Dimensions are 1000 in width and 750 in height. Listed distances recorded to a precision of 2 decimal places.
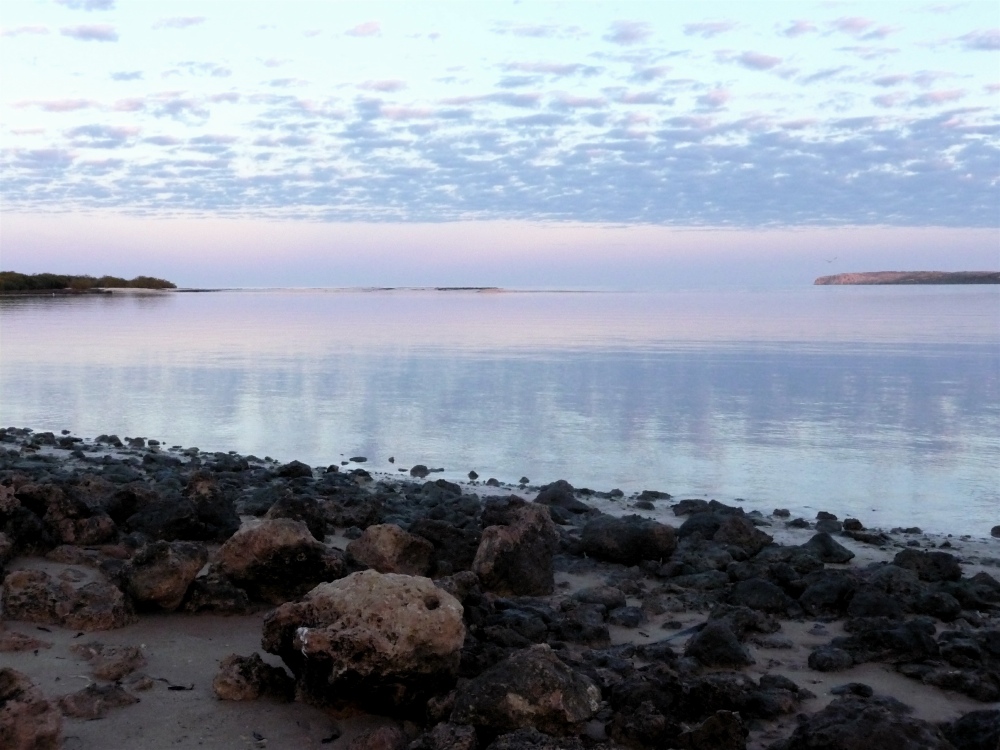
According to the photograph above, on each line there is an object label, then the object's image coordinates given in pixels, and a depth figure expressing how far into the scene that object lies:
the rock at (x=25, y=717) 4.41
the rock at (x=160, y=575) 6.31
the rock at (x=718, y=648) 5.96
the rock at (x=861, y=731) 4.28
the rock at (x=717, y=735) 4.74
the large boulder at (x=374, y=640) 4.99
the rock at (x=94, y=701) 4.94
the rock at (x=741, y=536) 8.83
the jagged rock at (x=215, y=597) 6.47
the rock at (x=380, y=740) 4.72
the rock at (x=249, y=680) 5.23
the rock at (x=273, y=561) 6.63
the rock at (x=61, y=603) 6.05
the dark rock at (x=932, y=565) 8.08
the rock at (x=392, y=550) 7.42
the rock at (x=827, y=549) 8.72
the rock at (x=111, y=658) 5.41
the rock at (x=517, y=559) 7.39
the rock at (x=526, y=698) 4.74
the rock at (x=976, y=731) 4.73
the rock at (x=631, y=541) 8.36
